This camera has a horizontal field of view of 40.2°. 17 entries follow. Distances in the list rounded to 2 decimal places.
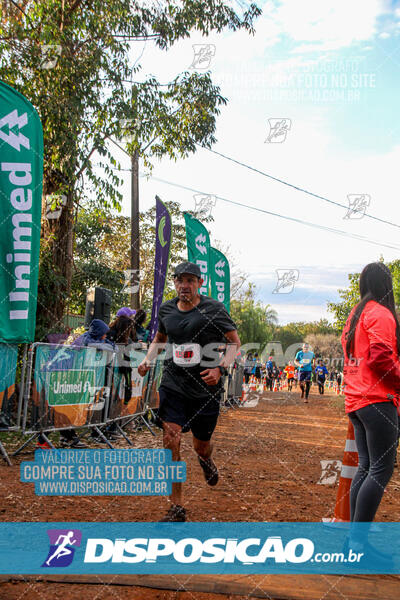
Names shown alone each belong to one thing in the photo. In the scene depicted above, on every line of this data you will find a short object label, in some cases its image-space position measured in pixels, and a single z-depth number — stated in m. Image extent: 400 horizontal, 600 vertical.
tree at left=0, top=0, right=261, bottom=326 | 11.09
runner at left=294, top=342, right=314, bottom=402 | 17.11
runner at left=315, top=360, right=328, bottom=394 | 26.27
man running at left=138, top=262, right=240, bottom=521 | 4.38
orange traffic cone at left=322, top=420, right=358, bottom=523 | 4.02
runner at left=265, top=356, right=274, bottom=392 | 32.88
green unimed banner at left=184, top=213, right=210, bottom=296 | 13.59
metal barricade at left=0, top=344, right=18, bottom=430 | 5.88
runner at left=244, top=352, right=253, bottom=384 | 22.82
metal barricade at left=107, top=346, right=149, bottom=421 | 7.76
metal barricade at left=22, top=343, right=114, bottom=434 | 5.97
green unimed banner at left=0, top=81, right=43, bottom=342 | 6.10
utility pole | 17.64
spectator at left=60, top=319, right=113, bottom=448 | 7.72
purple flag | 10.23
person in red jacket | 3.28
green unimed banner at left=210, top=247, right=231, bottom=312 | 16.53
